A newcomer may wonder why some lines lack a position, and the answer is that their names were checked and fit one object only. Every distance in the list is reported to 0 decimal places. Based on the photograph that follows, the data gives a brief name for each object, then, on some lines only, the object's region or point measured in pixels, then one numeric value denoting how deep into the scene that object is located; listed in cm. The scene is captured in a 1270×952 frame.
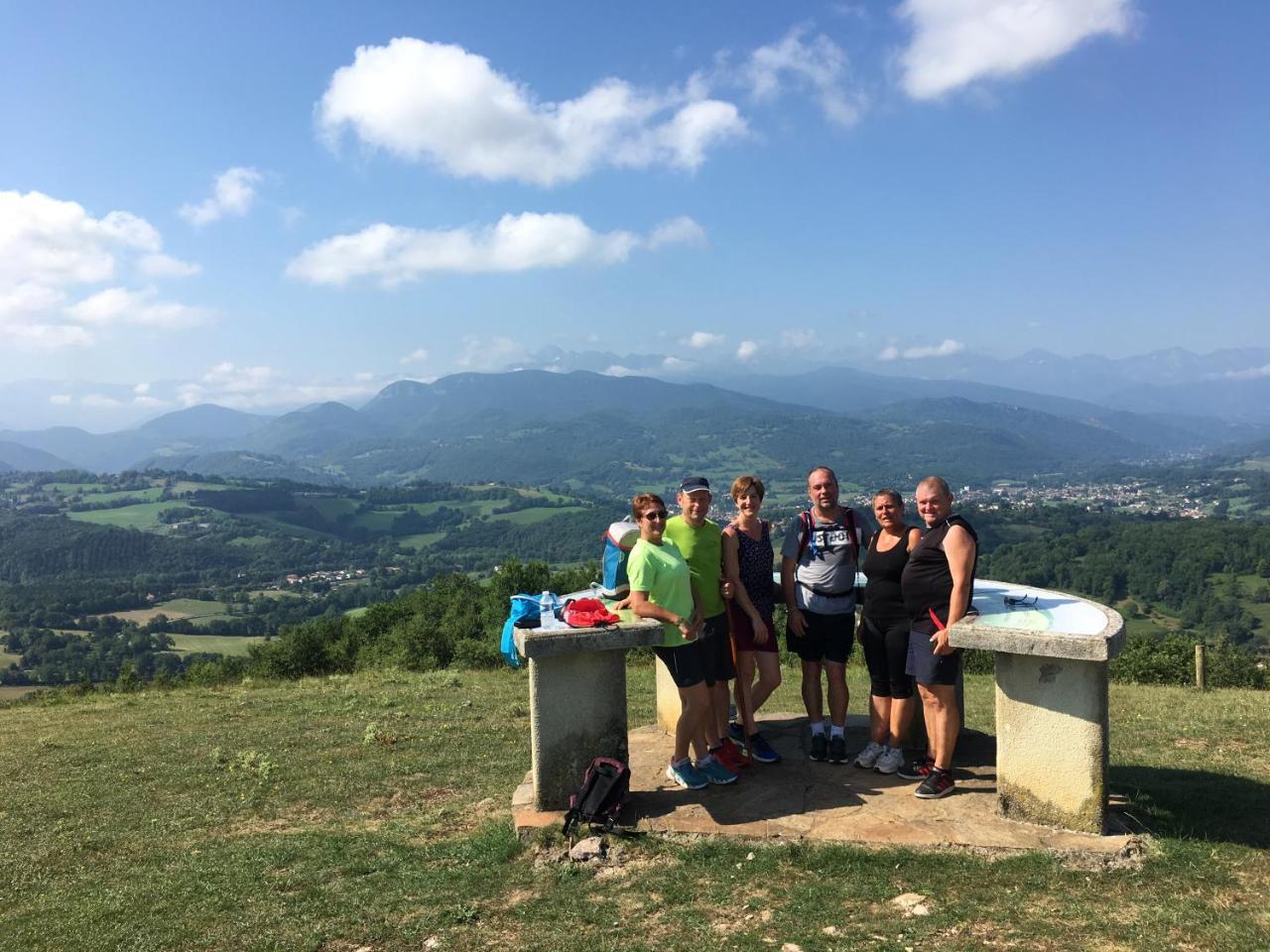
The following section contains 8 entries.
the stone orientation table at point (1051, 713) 523
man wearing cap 611
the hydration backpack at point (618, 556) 627
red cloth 593
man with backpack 628
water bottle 608
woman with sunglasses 568
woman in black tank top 595
